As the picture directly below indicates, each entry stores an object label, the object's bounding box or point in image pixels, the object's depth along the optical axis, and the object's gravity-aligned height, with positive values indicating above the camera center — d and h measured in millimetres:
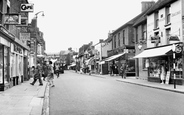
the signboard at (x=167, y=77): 21202 -1221
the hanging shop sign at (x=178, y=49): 18297 +1019
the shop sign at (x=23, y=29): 24325 +3409
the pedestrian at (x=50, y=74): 18764 -825
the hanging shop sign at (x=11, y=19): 15039 +2649
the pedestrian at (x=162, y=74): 21891 -959
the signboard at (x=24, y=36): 22422 +2407
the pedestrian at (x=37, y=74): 20331 -881
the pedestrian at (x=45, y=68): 20186 -441
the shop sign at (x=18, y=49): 19944 +1186
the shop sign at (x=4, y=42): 14539 +1322
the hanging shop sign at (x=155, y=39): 23394 +2232
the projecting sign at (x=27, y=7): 17188 +3829
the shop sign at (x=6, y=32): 14090 +1874
